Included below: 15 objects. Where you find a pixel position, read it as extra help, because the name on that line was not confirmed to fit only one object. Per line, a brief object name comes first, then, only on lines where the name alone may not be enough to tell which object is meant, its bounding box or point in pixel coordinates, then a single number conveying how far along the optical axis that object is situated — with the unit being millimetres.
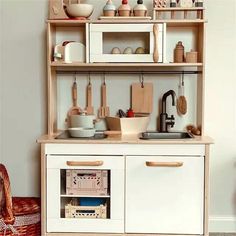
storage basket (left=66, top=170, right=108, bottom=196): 2859
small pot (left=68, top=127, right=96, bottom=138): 2928
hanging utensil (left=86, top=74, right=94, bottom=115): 3258
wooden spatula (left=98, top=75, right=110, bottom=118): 3258
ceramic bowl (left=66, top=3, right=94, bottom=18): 2990
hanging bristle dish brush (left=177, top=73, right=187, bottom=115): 3215
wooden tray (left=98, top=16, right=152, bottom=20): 2975
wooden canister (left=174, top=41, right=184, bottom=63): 3129
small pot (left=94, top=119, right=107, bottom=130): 3277
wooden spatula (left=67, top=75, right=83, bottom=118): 3260
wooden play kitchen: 2828
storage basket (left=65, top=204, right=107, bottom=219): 2869
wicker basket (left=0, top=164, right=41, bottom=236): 2738
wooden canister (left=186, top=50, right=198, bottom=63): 3049
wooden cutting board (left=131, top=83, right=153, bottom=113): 3236
